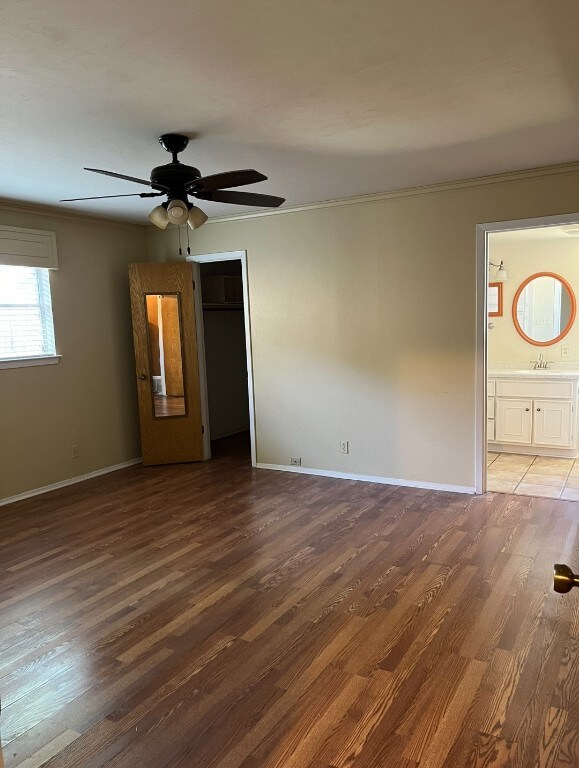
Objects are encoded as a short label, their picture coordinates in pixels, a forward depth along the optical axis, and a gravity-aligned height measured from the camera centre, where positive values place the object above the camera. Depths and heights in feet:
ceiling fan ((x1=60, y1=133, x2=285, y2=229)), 10.22 +2.53
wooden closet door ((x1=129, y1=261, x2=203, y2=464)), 18.92 -1.12
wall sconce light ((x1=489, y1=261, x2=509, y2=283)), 20.74 +1.59
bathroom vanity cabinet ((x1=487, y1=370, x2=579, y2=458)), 18.44 -3.20
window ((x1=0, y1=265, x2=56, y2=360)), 15.90 +0.59
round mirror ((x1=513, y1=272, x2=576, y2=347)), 19.83 +0.26
